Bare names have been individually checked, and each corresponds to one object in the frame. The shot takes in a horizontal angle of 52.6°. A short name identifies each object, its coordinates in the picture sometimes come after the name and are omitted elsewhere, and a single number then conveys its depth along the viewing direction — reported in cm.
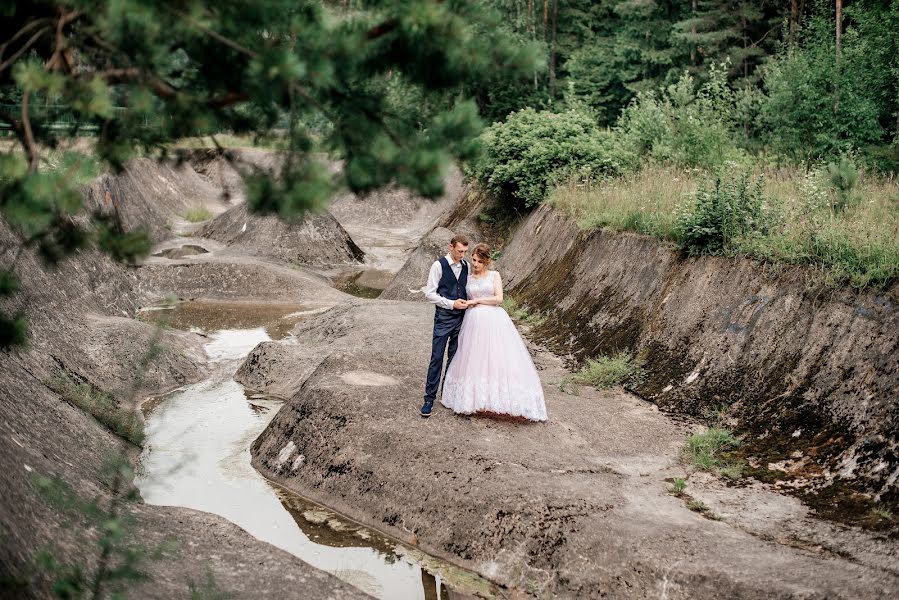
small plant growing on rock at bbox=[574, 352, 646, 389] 1220
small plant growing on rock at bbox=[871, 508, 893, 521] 766
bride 1000
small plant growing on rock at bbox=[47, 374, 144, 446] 1145
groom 990
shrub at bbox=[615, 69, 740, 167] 1777
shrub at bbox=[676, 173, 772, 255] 1209
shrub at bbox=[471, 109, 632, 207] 2017
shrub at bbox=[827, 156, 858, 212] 1212
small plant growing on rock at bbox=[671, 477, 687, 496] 873
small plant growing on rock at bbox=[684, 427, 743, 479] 934
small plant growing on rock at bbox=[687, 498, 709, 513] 830
